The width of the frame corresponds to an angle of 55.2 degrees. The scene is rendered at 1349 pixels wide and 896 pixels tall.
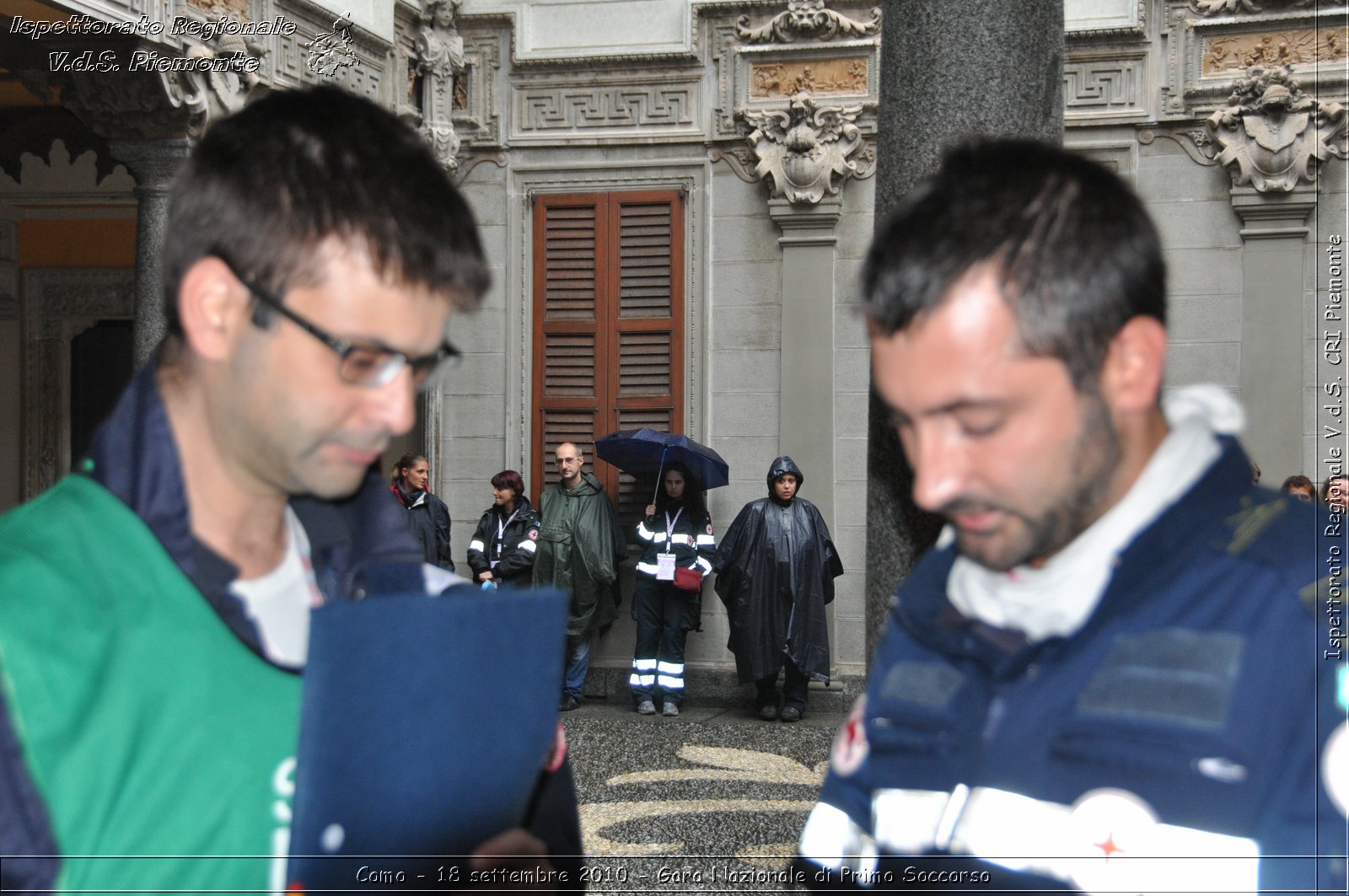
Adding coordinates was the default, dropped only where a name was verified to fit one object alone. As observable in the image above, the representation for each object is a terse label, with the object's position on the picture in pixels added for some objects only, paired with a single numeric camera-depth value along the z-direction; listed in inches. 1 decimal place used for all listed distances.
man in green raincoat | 343.6
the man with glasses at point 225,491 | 49.1
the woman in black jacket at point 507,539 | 341.7
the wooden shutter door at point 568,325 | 371.9
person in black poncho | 326.0
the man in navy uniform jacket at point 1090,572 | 47.6
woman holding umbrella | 335.6
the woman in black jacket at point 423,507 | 332.8
